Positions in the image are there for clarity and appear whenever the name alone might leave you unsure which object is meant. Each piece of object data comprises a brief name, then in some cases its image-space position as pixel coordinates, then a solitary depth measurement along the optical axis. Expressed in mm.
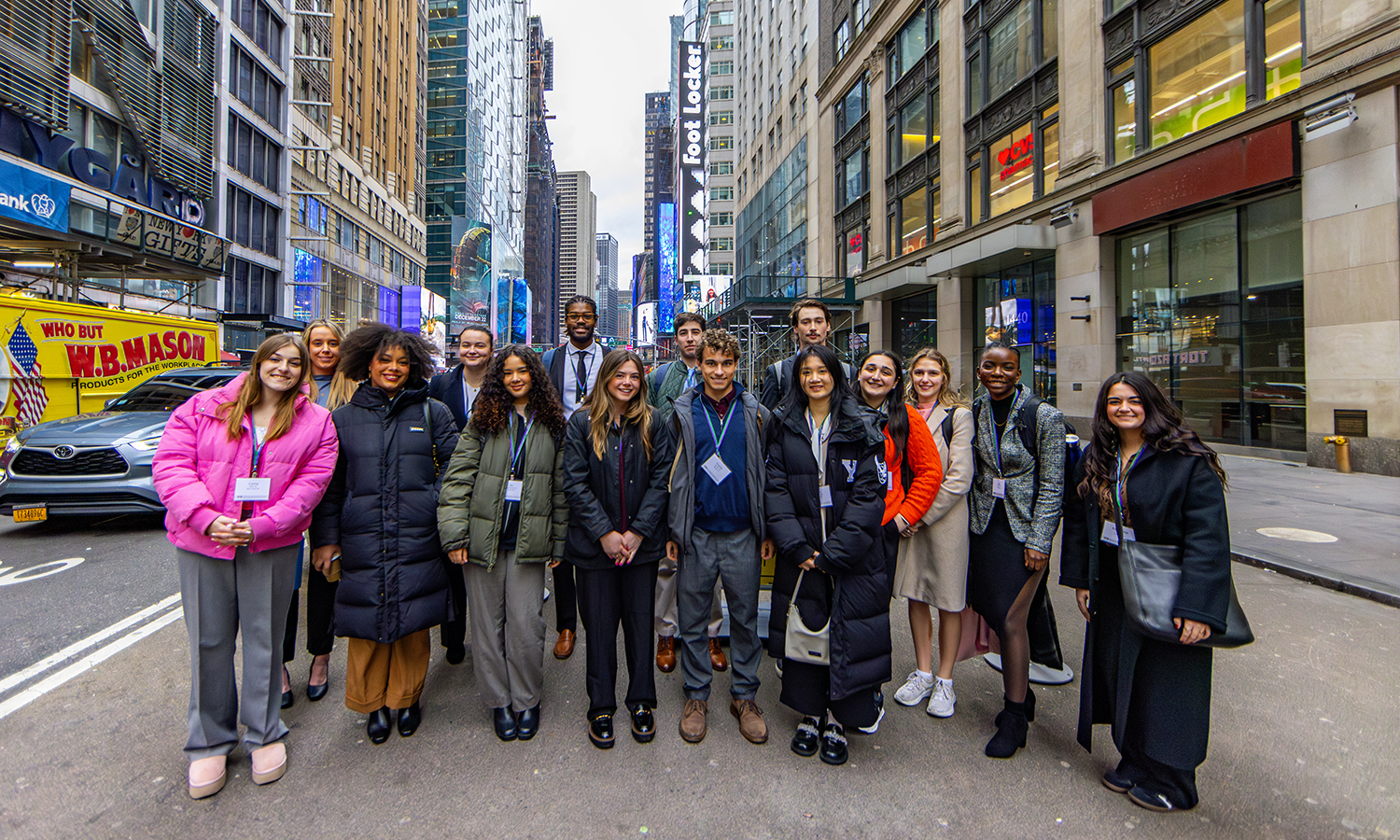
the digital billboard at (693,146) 71750
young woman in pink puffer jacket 2816
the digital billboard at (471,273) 72500
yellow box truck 8578
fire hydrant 11219
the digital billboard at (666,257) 91812
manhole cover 7051
